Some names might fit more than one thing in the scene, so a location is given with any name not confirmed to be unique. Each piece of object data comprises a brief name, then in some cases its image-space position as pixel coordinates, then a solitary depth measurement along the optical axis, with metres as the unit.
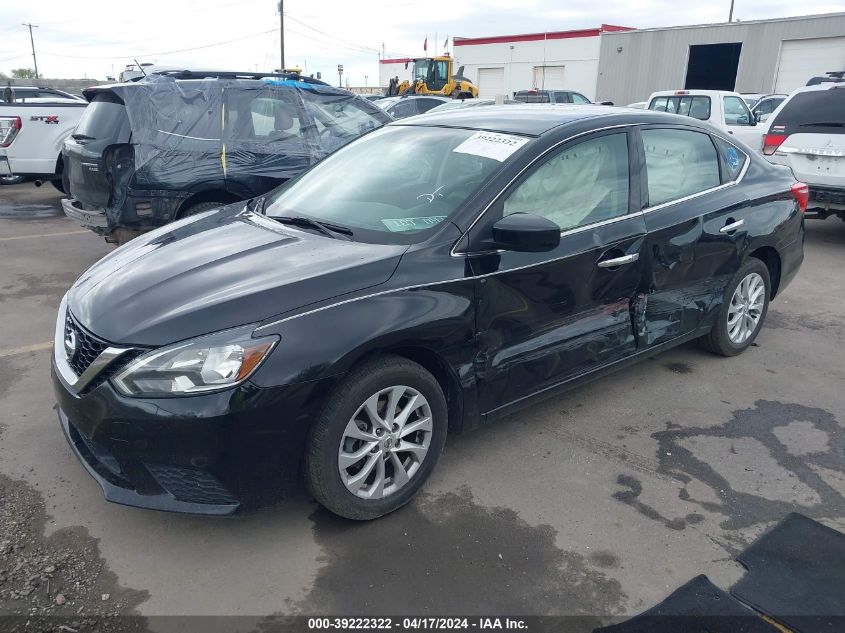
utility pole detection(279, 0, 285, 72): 43.25
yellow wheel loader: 27.68
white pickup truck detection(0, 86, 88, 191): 9.99
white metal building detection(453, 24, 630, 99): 36.31
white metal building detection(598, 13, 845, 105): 28.20
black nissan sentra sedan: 2.55
